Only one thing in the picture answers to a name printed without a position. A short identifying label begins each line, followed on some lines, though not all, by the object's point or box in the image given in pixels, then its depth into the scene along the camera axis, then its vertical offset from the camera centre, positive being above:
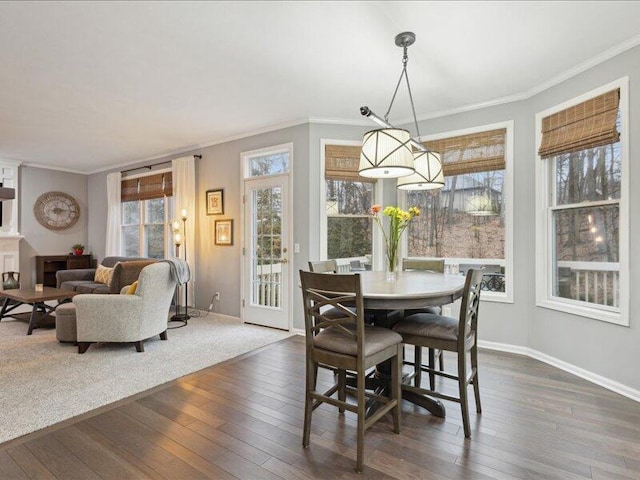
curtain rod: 6.22 +1.33
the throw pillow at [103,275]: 5.57 -0.55
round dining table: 2.04 -0.32
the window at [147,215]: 6.17 +0.46
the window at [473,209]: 3.85 +0.36
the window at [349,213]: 4.52 +0.35
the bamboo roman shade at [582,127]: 2.90 +1.01
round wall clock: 7.03 +0.61
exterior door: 4.68 -0.17
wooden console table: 6.82 -0.49
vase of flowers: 2.74 +0.09
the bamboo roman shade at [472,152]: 3.85 +1.00
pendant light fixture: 2.28 +0.59
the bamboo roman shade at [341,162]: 4.48 +0.99
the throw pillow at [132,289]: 3.76 -0.52
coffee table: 4.20 -0.69
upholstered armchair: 3.54 -0.75
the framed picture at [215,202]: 5.33 +0.58
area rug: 2.47 -1.16
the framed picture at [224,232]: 5.23 +0.12
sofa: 4.20 -0.55
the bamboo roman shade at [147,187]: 6.11 +0.96
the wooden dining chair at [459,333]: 2.14 -0.60
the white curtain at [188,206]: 5.62 +0.54
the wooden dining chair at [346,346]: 1.89 -0.60
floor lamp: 5.13 -0.03
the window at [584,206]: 2.90 +0.31
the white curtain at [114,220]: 6.86 +0.39
